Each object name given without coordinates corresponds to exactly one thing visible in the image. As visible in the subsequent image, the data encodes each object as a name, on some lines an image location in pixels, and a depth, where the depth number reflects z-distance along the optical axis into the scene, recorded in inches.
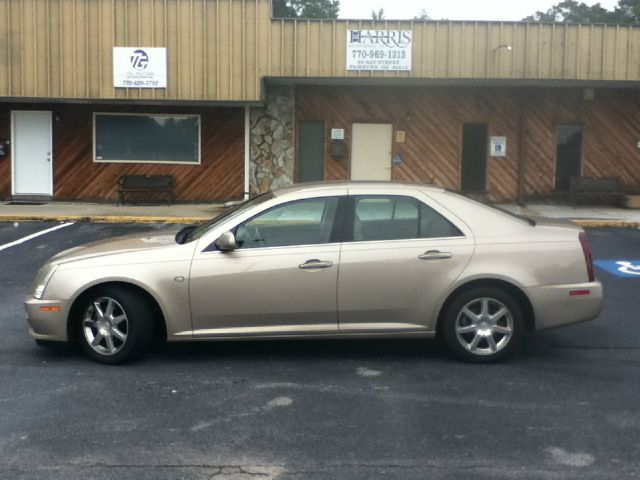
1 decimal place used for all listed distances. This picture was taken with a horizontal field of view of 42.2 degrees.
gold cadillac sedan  257.0
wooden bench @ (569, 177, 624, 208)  771.4
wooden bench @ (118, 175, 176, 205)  766.5
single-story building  775.1
